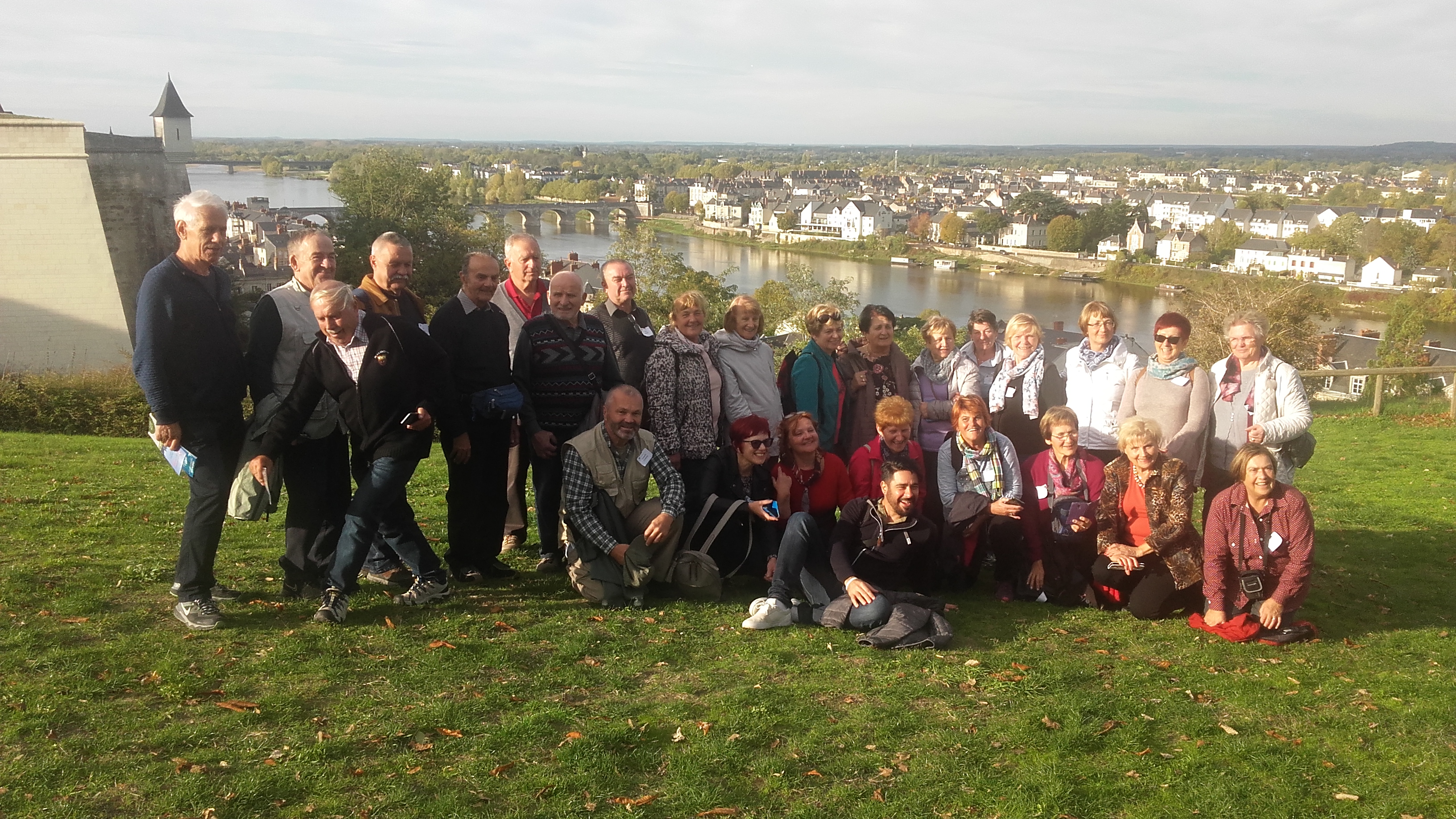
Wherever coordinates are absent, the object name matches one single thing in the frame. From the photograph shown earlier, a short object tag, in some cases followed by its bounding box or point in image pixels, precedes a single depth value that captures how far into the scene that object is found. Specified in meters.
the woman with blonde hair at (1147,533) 4.55
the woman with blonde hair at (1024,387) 5.27
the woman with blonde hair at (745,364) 5.07
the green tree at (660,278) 32.97
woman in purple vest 5.34
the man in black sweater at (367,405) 3.99
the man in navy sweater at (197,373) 3.77
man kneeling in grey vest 4.42
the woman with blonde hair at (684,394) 4.83
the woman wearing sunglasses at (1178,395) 4.82
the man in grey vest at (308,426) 4.15
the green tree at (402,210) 35.19
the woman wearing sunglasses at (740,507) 4.73
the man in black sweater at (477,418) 4.68
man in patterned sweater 4.76
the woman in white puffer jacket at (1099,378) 5.09
